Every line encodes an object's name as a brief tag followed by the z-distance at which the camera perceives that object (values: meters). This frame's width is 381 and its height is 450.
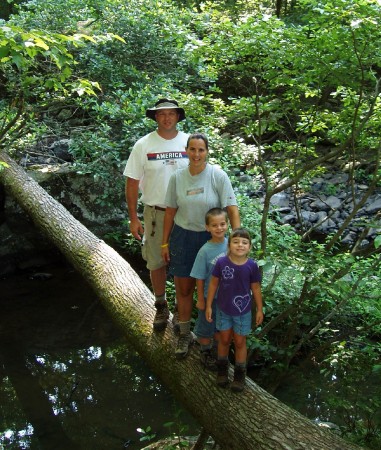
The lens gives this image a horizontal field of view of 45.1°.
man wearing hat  3.27
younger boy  2.78
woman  2.91
